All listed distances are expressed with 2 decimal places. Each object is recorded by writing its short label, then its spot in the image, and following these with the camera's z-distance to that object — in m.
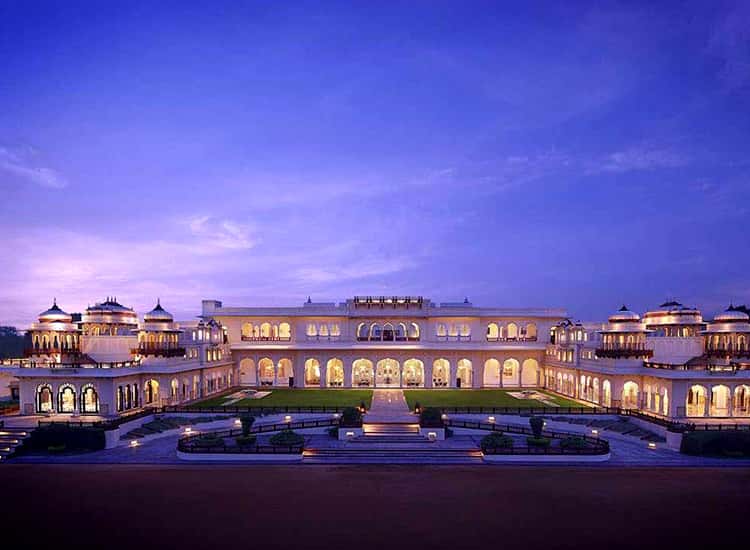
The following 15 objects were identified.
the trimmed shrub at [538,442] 30.39
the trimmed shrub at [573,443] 29.91
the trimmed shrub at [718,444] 30.45
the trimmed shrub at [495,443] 30.20
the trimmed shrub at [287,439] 30.56
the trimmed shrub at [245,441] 30.92
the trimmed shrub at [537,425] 31.61
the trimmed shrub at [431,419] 35.22
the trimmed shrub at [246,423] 31.95
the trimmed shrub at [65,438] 31.45
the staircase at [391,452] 29.78
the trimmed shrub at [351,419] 35.22
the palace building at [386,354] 41.16
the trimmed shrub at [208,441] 30.49
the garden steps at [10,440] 30.33
